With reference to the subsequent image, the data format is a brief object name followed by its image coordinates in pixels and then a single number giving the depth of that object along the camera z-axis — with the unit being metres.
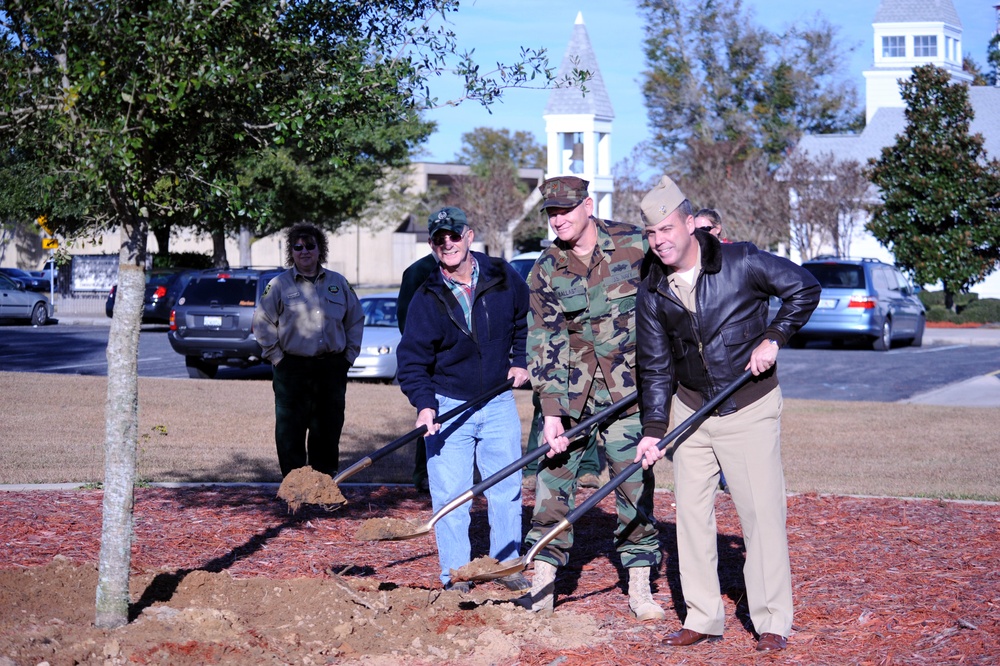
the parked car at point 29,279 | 49.69
